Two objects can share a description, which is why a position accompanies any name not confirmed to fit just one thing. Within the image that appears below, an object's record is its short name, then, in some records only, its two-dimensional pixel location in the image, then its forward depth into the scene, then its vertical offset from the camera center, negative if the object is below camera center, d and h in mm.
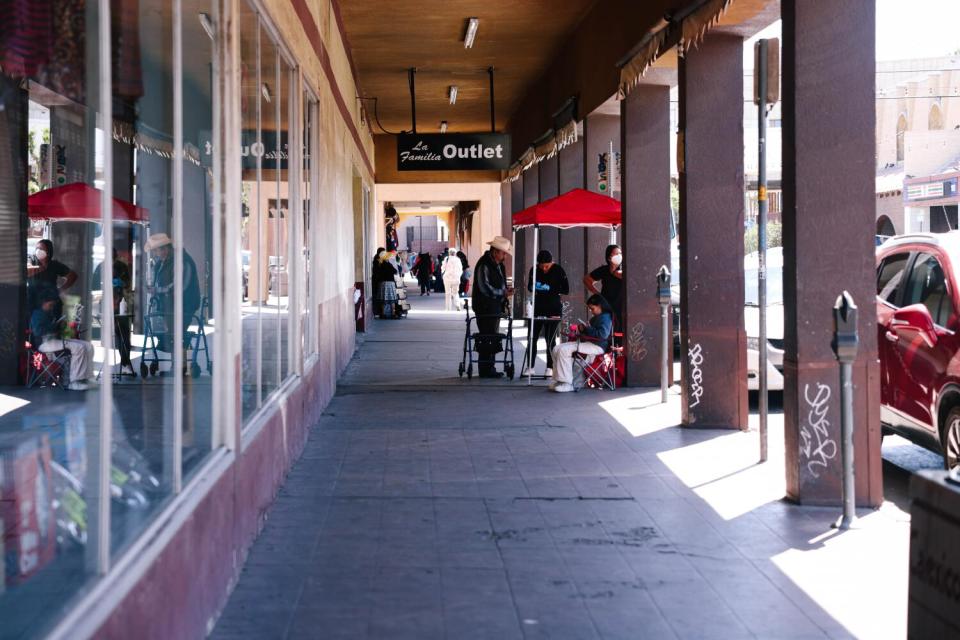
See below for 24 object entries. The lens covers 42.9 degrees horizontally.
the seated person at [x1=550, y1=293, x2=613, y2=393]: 13602 -745
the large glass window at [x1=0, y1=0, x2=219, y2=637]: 4008 +14
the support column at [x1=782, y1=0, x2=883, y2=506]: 7480 +512
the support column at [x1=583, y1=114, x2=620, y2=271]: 16506 +1826
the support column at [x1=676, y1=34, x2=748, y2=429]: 10789 +334
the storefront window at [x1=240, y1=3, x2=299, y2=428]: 7324 +503
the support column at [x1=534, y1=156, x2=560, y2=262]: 21719 +1618
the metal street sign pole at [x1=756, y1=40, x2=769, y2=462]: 8430 +418
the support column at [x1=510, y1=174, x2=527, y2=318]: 25281 +611
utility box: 3348 -792
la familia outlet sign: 19234 +2062
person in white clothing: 31656 +51
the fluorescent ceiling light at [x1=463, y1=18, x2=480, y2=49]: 15352 +3236
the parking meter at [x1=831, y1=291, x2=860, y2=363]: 6941 -307
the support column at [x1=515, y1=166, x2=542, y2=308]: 24703 +1725
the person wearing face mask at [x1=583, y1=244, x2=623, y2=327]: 14664 -8
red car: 8133 -473
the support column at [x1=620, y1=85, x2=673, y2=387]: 13672 +702
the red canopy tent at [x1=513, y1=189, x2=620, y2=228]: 14312 +810
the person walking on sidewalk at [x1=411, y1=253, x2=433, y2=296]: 44500 +369
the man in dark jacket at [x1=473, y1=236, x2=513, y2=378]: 15086 -154
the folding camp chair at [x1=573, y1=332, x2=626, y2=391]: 13695 -1008
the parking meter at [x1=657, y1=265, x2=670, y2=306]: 12430 -72
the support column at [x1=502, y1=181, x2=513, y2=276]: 29094 +1677
